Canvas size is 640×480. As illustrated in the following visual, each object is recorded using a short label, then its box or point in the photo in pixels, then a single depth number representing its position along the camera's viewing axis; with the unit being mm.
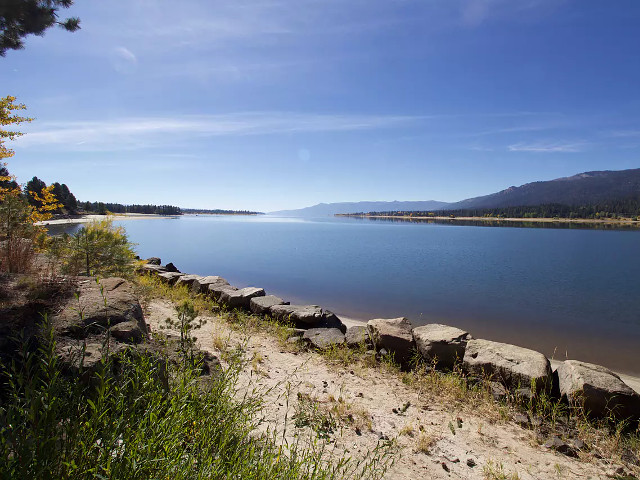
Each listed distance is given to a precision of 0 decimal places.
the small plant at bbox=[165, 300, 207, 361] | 5027
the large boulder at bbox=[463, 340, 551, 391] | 6078
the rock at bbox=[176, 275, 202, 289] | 14141
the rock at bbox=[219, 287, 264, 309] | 11891
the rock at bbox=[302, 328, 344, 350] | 8398
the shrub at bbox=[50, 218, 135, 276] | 8992
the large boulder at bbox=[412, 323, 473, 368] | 7350
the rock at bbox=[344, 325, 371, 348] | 8336
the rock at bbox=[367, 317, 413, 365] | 7867
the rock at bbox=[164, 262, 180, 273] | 19875
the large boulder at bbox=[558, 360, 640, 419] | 5430
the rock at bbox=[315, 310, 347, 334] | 10316
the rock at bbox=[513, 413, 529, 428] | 5371
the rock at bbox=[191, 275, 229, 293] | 13577
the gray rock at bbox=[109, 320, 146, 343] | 4391
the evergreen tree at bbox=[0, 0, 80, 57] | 7570
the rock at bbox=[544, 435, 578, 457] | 4684
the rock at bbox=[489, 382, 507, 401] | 6125
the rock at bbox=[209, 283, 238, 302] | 12679
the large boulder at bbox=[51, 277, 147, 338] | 4047
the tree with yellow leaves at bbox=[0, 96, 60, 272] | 7305
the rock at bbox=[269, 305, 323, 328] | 10117
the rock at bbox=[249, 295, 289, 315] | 10977
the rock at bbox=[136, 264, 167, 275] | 16281
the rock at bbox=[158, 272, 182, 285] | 15132
